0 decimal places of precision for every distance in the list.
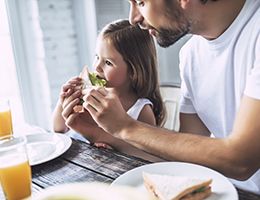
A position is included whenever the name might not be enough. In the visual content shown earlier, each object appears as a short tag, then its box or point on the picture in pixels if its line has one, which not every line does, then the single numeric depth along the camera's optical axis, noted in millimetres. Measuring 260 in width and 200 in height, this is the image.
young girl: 1542
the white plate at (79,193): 520
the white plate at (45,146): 1096
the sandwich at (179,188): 762
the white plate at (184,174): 776
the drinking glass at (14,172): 855
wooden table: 952
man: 893
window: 2479
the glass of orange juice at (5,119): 1260
